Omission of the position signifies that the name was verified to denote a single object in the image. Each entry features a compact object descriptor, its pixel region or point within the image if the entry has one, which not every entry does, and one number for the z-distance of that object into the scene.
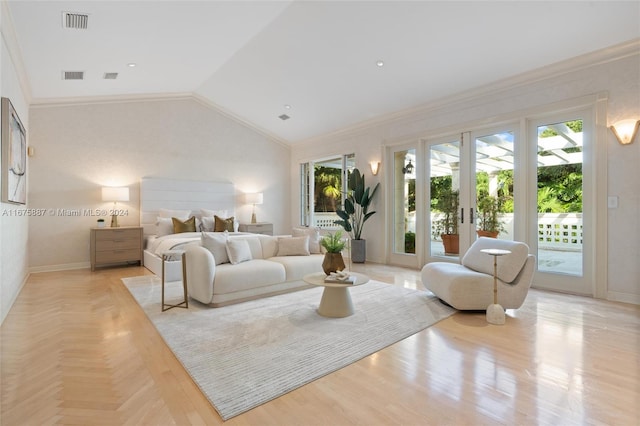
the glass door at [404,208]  5.68
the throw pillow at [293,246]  4.36
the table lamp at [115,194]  5.52
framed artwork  3.02
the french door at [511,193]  3.91
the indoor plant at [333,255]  3.16
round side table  2.92
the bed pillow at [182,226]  5.84
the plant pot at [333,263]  3.17
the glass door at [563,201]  3.85
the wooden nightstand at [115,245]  5.33
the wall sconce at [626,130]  3.45
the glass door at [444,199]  5.12
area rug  1.92
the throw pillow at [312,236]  4.59
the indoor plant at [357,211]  6.15
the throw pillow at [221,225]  6.23
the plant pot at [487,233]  4.65
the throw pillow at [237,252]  3.79
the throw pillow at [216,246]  3.76
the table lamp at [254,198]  7.25
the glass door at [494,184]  4.50
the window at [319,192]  7.76
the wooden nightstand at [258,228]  7.02
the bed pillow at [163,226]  5.86
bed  5.16
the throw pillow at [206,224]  6.18
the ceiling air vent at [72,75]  4.50
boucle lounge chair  3.12
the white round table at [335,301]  3.07
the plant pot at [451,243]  5.11
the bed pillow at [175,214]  6.10
